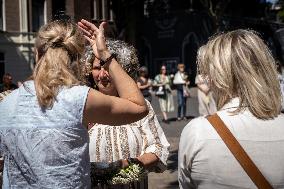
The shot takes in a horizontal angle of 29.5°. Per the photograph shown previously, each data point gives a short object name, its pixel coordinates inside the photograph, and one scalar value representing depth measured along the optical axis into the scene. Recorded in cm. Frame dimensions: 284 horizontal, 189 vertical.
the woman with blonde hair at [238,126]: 198
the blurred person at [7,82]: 1069
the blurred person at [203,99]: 1111
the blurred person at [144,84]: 1287
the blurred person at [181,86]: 1469
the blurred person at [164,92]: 1478
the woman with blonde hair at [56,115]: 222
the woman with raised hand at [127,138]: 296
